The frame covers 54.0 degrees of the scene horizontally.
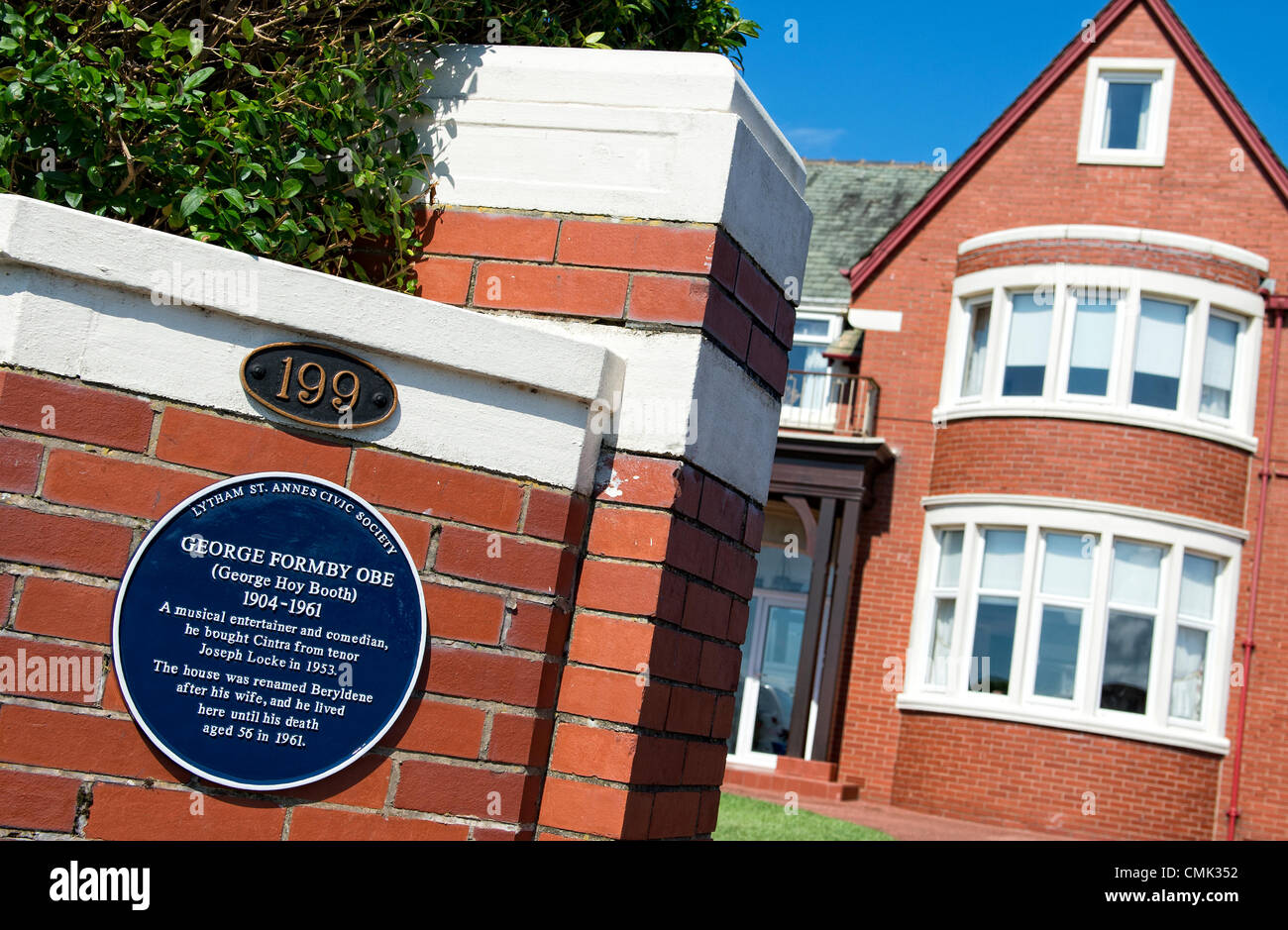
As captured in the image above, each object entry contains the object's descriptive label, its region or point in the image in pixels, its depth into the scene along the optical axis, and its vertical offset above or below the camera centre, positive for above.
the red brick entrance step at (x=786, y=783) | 13.50 -0.85
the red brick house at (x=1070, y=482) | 13.57 +2.87
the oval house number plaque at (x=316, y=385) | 2.62 +0.49
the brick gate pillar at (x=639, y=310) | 2.83 +0.84
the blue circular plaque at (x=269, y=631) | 2.53 -0.03
